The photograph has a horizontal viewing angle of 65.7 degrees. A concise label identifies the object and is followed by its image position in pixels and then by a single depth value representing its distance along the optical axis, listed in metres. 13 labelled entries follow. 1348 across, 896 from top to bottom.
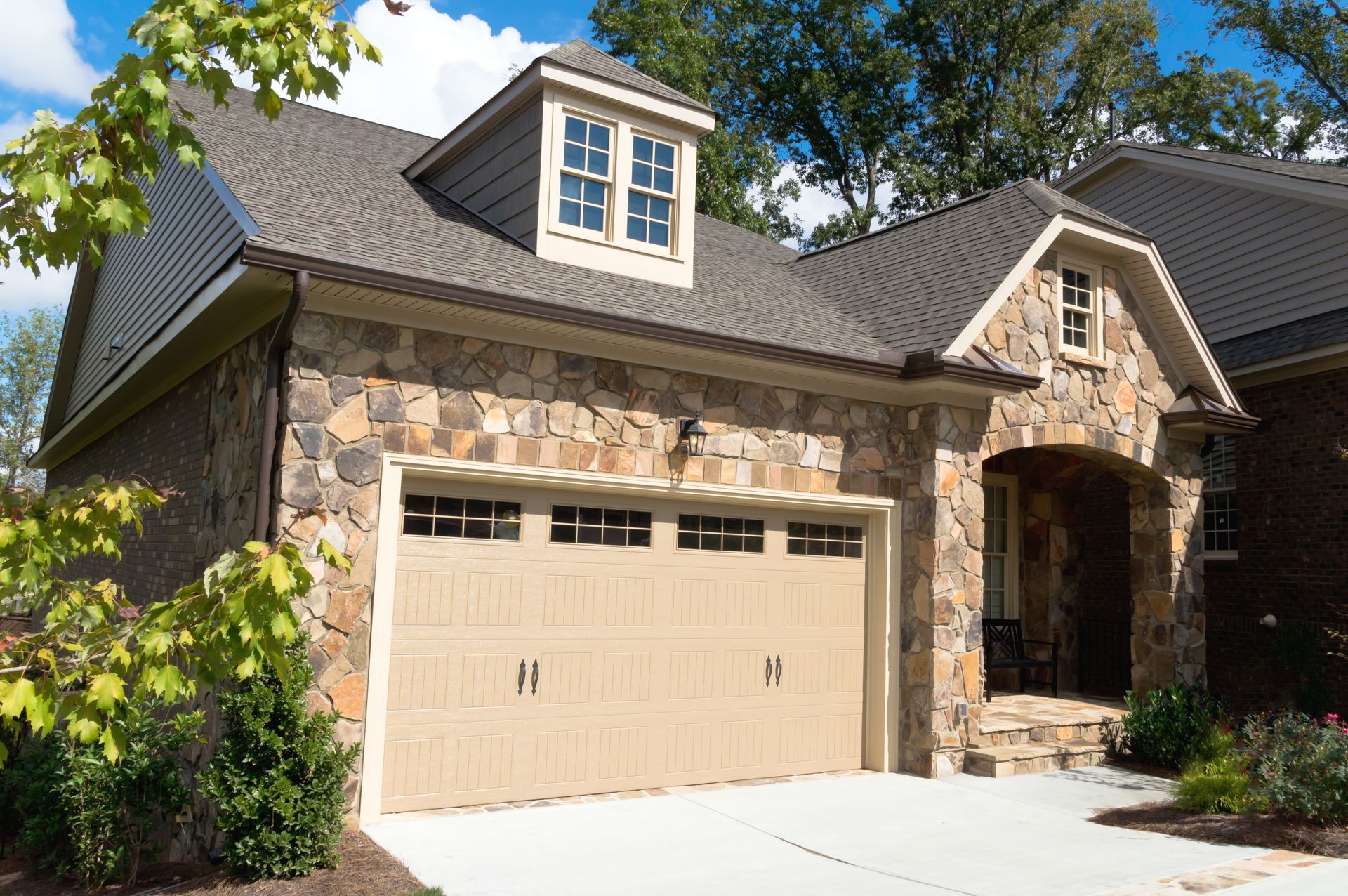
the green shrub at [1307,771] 7.64
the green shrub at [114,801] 7.05
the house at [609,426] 7.48
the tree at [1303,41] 26.00
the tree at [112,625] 3.69
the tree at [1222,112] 28.58
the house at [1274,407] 12.37
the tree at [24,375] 42.25
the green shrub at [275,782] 6.10
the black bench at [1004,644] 13.80
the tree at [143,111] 3.85
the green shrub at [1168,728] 10.33
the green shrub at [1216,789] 8.32
